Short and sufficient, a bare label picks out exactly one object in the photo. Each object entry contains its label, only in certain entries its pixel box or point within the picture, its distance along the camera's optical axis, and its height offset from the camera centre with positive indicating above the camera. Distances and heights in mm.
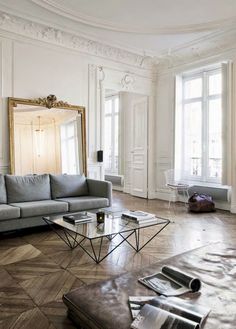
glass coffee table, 2777 -708
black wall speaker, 5801 +104
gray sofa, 3759 -585
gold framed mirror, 4754 +433
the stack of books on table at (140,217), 3144 -656
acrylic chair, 6214 -530
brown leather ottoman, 1319 -732
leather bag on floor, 5461 -863
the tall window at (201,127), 5926 +722
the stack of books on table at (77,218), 3121 -660
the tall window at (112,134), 8805 +818
